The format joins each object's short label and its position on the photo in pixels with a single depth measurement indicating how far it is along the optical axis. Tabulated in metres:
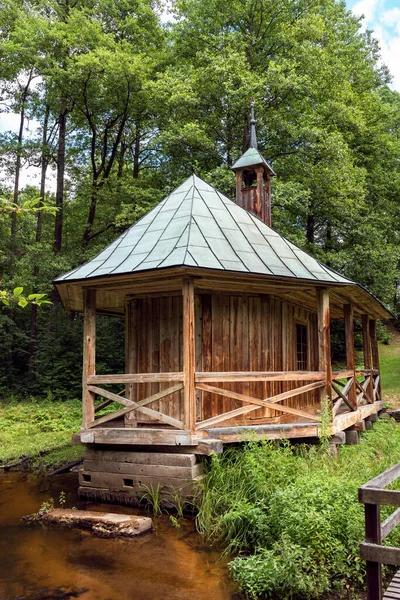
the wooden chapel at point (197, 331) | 7.36
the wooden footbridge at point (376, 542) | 3.60
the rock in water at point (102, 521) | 6.34
